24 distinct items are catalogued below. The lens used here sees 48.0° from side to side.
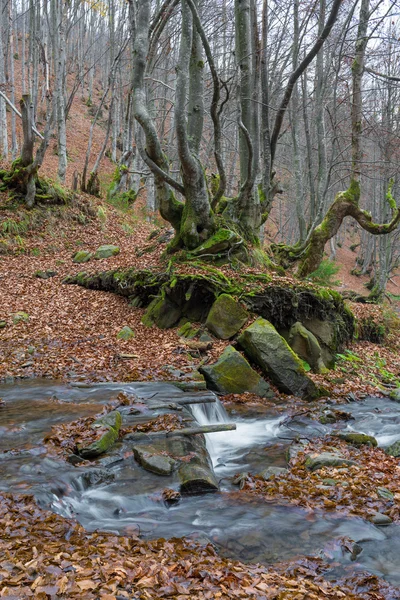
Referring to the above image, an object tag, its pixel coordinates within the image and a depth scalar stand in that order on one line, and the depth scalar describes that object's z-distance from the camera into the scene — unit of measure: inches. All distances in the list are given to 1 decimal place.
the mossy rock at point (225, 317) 334.3
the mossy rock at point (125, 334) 343.6
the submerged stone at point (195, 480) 178.1
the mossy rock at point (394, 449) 229.6
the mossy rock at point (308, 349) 347.9
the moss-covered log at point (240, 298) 350.6
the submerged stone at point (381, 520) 160.6
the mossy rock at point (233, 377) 290.5
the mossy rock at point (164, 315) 362.0
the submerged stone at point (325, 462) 204.1
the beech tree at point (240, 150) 343.3
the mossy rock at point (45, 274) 460.4
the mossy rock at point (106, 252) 513.5
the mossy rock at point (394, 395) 328.3
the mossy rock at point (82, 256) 511.8
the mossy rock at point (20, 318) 353.1
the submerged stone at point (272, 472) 197.0
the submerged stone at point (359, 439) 239.6
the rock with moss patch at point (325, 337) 369.4
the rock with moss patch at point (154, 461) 183.6
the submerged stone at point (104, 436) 186.7
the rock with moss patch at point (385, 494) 175.6
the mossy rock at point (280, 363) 306.2
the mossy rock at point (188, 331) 335.9
